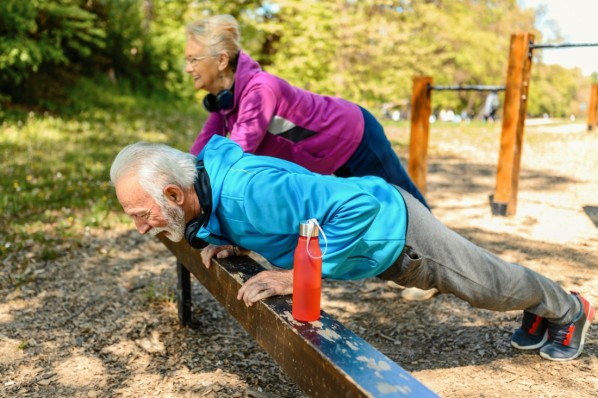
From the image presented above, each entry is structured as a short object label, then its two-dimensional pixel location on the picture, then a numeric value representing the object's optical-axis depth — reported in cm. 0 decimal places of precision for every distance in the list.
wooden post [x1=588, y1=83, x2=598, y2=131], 1252
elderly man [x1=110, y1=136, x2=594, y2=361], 212
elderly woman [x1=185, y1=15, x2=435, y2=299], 336
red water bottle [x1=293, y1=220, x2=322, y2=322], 196
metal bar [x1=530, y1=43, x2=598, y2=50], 487
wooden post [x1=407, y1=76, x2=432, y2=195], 606
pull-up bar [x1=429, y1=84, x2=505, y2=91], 577
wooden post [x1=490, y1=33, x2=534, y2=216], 570
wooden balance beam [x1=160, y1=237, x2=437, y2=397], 162
